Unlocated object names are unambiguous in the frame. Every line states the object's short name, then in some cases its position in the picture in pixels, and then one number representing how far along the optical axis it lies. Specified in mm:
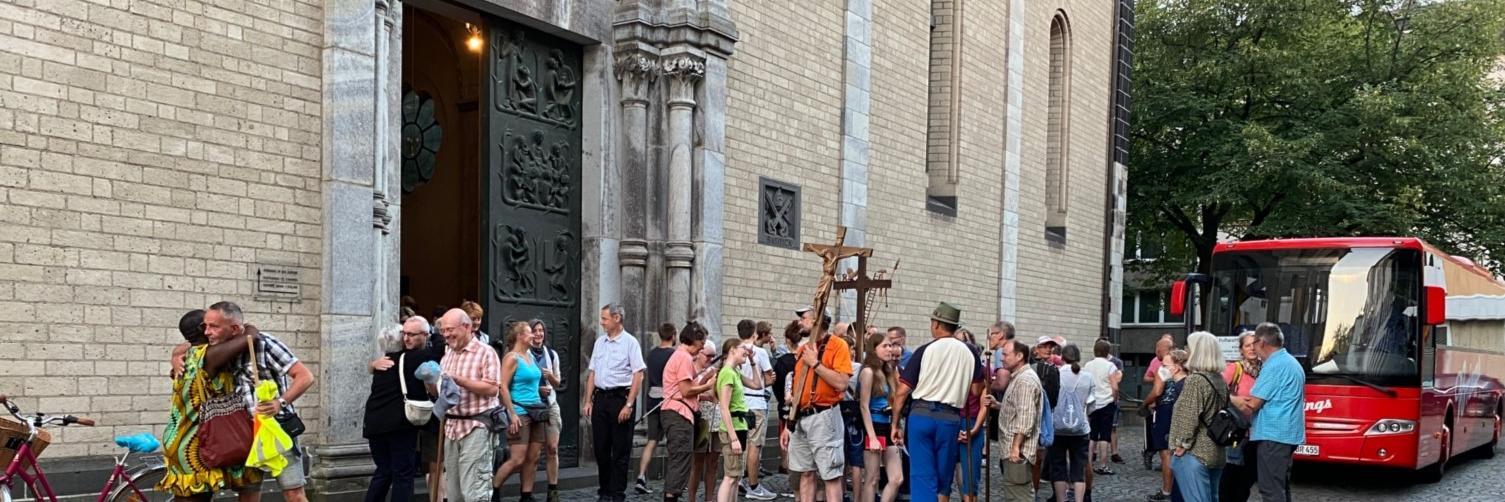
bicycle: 7027
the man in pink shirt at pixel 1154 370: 13906
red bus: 13172
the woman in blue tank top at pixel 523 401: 9539
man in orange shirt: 9211
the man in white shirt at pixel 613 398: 10930
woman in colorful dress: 6609
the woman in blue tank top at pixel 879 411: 9594
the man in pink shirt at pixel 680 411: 10109
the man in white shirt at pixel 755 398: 11258
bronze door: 12234
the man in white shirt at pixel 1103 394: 13438
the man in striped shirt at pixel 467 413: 8312
